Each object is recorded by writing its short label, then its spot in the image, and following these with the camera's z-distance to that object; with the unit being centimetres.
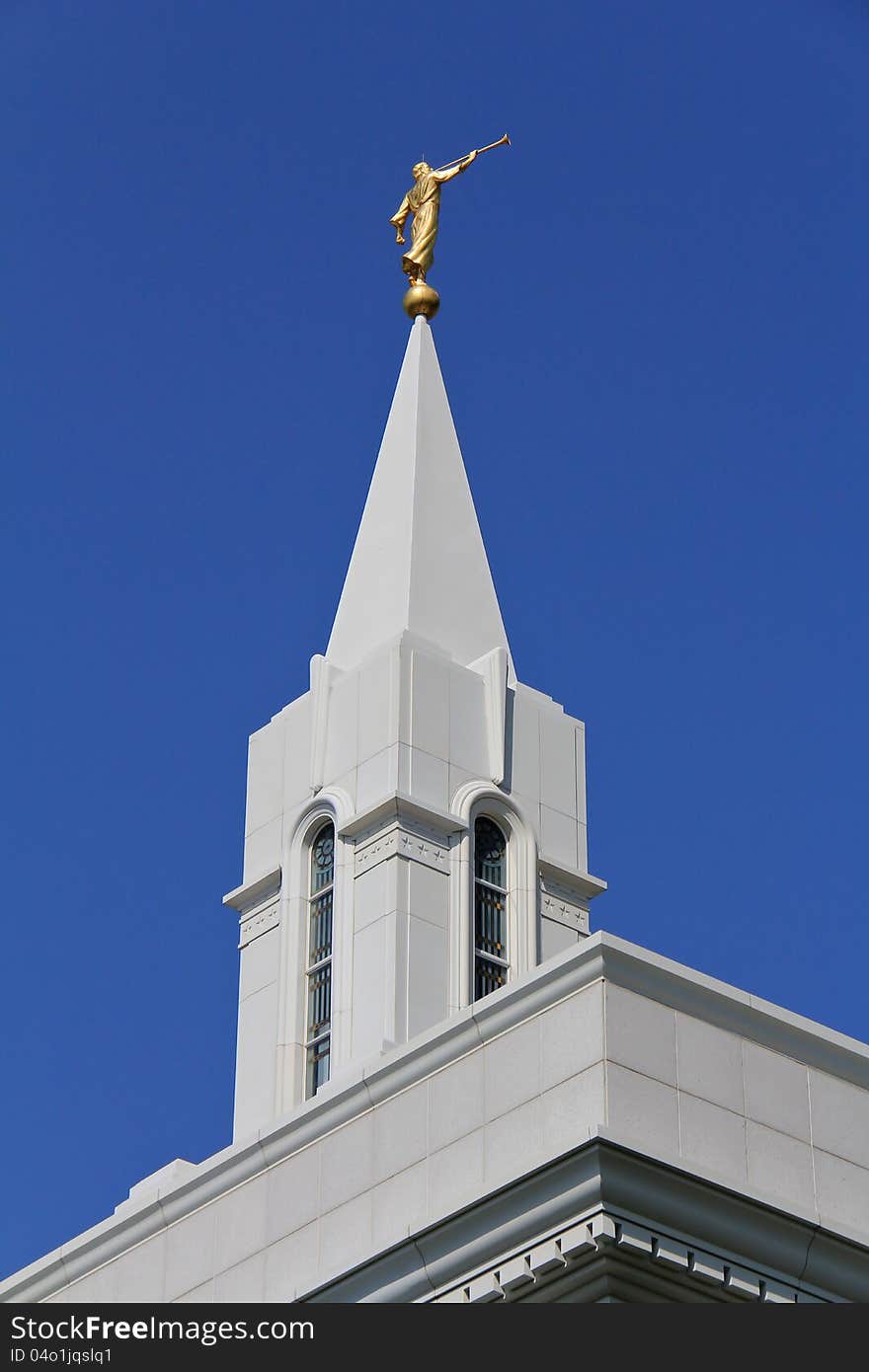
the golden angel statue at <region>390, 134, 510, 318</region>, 4038
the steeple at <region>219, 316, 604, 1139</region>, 3241
